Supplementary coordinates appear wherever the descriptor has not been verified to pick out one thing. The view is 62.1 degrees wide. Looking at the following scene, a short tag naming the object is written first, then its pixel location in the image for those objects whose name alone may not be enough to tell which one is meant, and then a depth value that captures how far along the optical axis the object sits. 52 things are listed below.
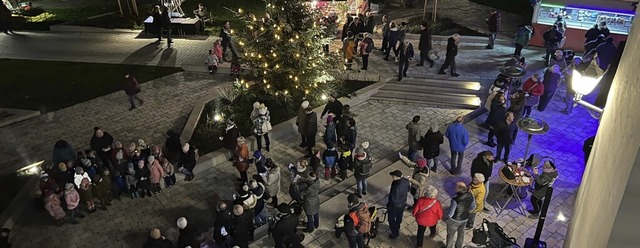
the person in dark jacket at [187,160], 12.30
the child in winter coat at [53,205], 10.98
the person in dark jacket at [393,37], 17.41
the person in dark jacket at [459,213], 9.38
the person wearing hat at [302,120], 12.98
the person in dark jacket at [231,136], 12.63
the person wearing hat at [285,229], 9.46
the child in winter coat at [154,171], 11.76
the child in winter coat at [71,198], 11.02
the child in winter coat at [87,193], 11.33
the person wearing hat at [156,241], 9.39
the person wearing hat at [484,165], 10.70
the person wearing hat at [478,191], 9.82
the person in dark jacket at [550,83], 13.94
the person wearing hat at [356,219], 9.52
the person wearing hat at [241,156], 12.03
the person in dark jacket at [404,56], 16.00
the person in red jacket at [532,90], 13.82
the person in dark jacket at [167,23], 19.98
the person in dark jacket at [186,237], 9.73
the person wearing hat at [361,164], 11.29
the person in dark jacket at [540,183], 10.48
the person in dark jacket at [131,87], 15.40
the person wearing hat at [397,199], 9.91
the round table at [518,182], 10.77
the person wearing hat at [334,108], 13.77
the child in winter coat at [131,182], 11.85
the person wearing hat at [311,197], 10.23
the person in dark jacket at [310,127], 12.98
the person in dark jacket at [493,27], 18.39
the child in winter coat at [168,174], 12.16
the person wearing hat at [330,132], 12.46
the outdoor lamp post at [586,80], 7.33
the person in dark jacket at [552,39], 16.73
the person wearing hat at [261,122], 13.12
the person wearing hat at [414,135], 12.27
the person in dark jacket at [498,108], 12.60
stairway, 15.83
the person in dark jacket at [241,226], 9.73
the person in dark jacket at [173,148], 12.59
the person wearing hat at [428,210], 9.49
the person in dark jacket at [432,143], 11.80
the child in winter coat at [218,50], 18.11
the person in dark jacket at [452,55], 16.11
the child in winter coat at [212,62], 17.77
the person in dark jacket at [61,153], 12.24
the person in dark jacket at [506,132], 12.06
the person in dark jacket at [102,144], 12.53
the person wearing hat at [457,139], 11.84
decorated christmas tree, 14.50
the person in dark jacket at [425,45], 16.47
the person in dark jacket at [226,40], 18.02
